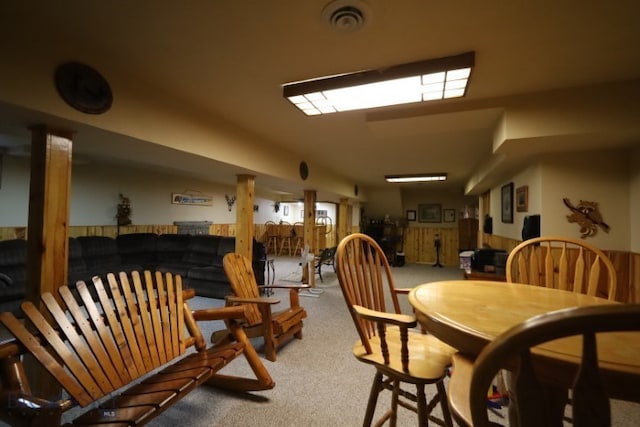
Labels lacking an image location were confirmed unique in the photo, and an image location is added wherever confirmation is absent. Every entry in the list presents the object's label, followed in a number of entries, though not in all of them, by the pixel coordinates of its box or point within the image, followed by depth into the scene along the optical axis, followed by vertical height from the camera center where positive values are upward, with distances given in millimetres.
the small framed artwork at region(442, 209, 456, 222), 8477 +264
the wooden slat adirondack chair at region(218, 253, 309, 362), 2383 -876
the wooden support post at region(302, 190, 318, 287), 5148 -12
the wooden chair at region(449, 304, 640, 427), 424 -244
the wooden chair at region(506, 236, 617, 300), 1603 -296
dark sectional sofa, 3410 -651
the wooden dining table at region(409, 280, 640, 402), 683 -363
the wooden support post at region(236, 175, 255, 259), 3535 +57
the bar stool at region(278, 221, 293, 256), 9801 -533
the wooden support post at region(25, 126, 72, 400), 1615 -34
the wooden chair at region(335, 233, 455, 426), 1154 -620
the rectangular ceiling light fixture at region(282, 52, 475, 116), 1658 +947
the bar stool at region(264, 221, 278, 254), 9898 -546
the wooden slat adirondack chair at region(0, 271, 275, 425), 1087 -673
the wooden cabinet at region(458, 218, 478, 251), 7598 -279
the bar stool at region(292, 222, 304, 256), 9659 -665
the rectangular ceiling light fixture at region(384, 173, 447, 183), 5661 +986
